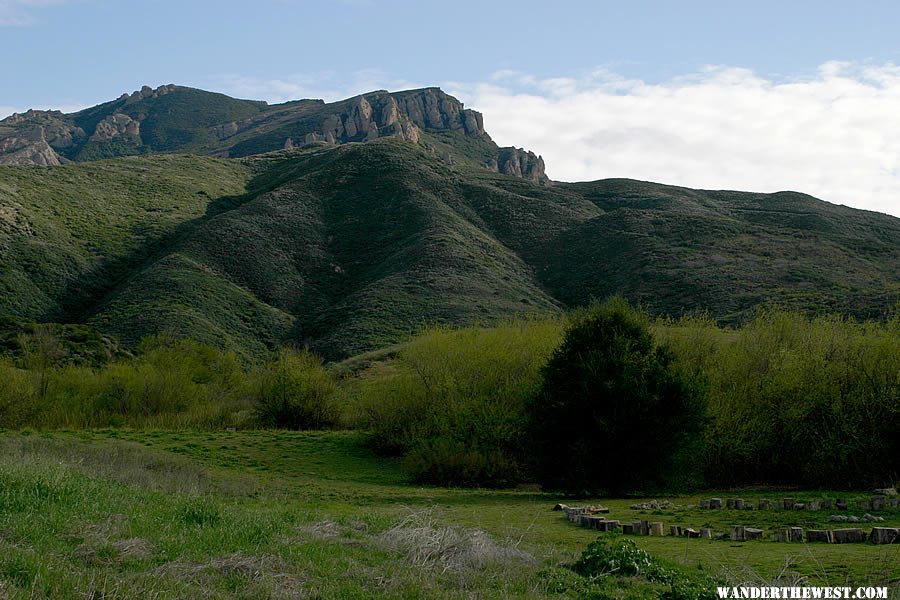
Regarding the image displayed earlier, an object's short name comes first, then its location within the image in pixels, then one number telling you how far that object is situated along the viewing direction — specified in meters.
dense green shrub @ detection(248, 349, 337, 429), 44.03
